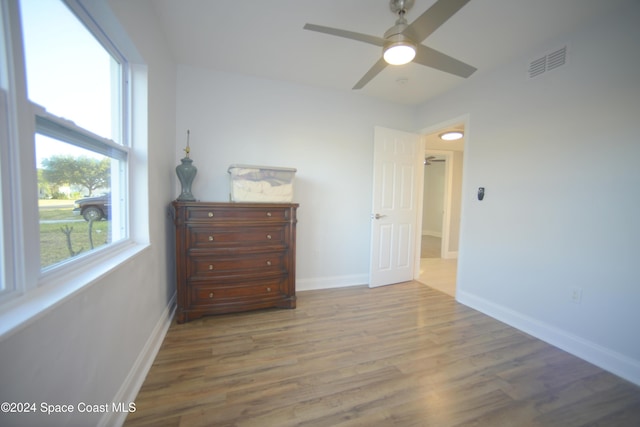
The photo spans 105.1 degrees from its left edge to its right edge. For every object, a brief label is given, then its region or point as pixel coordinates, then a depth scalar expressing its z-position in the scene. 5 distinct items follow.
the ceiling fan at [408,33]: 1.42
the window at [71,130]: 0.88
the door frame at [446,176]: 2.87
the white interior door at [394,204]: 3.25
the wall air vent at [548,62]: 2.01
